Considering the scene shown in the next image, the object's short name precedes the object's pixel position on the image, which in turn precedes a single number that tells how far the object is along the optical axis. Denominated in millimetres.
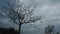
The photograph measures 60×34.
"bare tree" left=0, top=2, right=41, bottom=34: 15772
